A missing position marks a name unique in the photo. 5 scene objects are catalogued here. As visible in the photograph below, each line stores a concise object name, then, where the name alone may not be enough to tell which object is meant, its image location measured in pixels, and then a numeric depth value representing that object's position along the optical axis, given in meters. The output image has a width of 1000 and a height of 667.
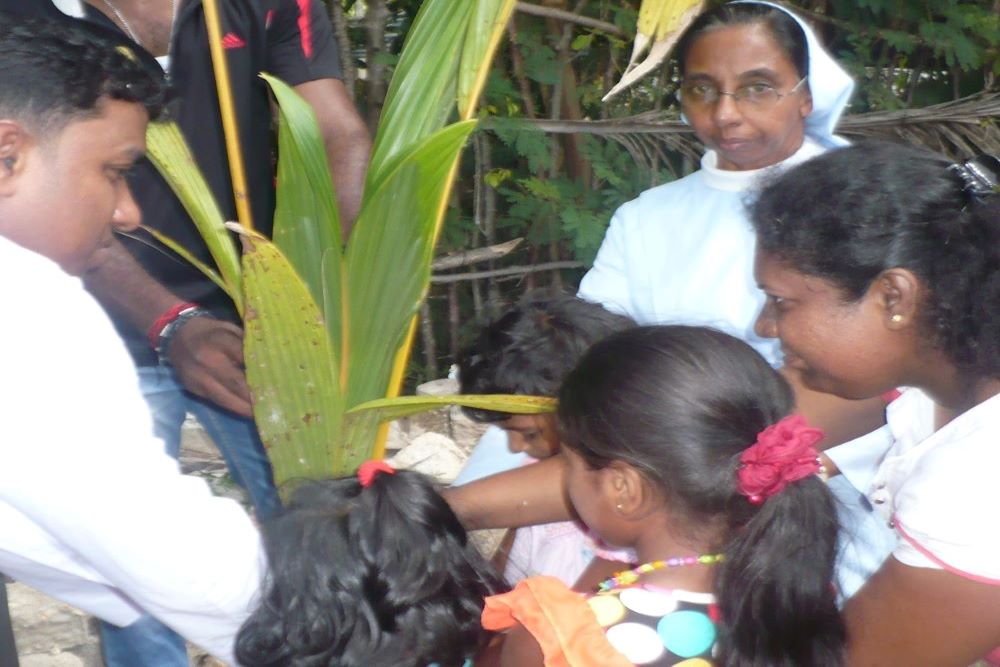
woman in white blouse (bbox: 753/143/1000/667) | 1.23
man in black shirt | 1.91
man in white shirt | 0.97
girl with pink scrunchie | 1.20
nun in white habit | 1.89
